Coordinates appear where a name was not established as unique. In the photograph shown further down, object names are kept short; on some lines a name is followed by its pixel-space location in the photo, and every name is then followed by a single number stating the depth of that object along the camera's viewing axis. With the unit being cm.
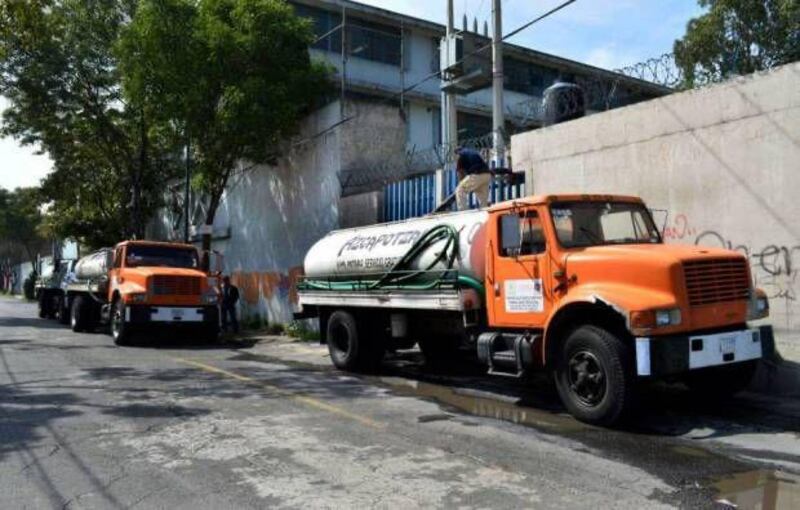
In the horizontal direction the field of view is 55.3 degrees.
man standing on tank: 1102
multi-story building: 1734
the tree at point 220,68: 1809
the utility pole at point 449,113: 1625
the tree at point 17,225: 6381
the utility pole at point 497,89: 1314
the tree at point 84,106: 2280
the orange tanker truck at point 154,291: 1695
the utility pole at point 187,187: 2169
